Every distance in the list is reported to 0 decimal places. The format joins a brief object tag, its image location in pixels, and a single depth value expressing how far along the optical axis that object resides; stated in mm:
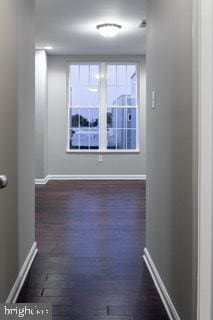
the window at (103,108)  8836
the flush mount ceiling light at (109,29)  6168
